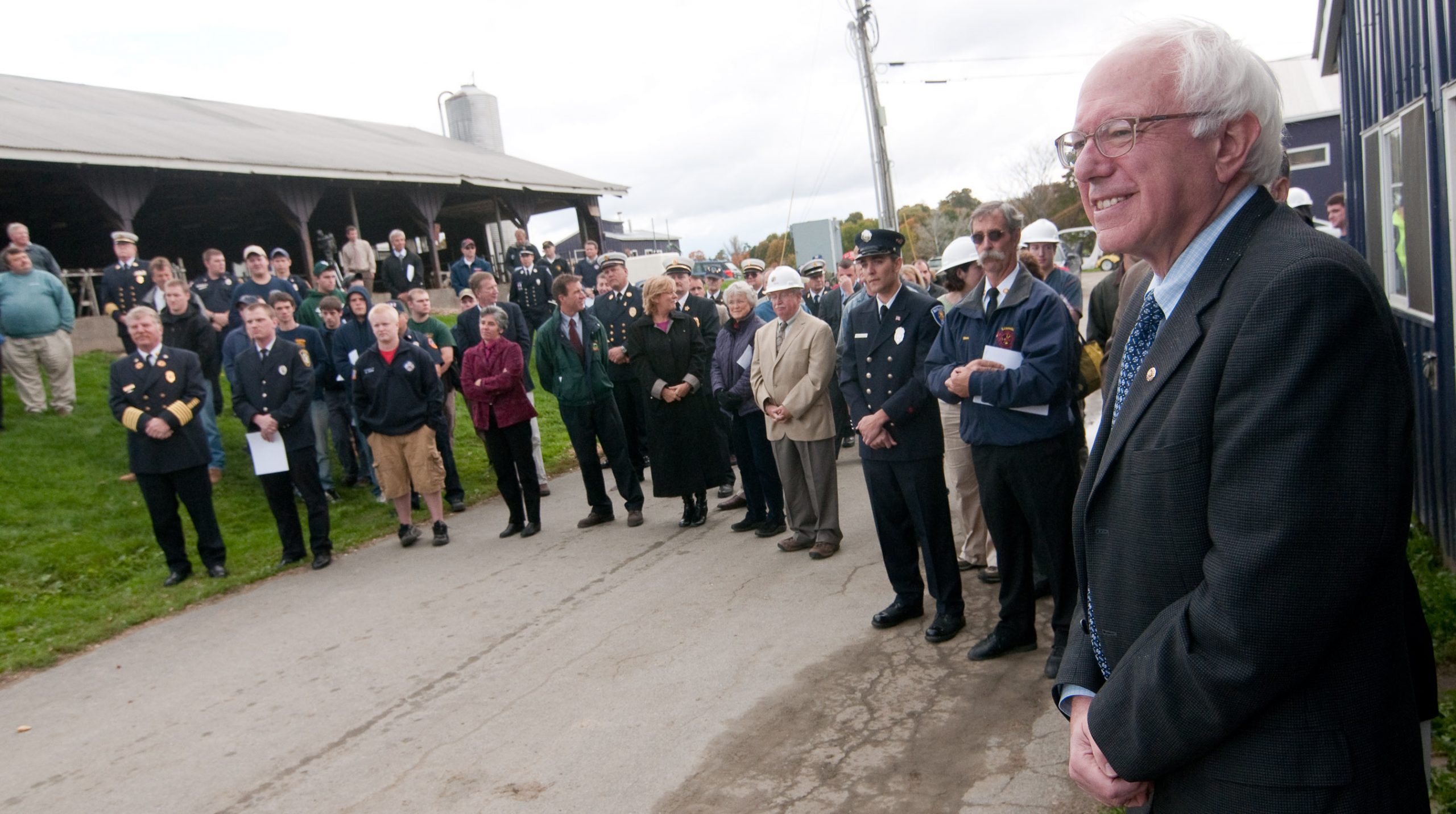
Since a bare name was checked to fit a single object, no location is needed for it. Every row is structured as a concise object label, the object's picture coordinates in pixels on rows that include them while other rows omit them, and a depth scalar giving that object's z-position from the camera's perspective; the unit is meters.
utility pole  23.69
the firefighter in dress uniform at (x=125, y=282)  11.47
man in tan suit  6.81
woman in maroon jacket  8.67
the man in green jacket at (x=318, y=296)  11.31
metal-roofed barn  15.81
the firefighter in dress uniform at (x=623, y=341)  9.20
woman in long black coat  8.38
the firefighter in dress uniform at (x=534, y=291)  15.71
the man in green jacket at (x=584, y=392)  8.81
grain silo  36.66
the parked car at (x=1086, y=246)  41.00
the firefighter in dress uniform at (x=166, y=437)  7.74
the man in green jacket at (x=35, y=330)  10.95
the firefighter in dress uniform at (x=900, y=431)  5.29
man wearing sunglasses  4.54
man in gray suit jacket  1.42
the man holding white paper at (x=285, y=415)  8.25
